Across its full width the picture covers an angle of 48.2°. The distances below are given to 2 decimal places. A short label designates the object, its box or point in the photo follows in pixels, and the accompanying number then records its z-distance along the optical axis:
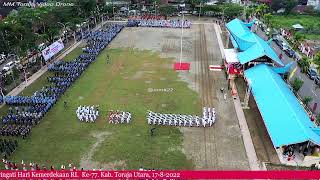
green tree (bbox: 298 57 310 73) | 49.01
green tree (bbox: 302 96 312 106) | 38.44
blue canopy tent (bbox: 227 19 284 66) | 44.88
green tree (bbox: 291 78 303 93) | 41.19
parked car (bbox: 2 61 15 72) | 47.48
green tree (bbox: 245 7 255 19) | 77.23
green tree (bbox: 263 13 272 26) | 72.28
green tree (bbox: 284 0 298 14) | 85.00
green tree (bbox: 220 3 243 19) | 76.94
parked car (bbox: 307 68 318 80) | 47.16
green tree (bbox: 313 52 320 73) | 42.23
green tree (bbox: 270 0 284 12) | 85.88
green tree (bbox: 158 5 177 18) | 78.56
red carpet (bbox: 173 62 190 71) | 49.00
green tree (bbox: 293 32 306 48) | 59.83
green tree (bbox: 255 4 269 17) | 75.86
